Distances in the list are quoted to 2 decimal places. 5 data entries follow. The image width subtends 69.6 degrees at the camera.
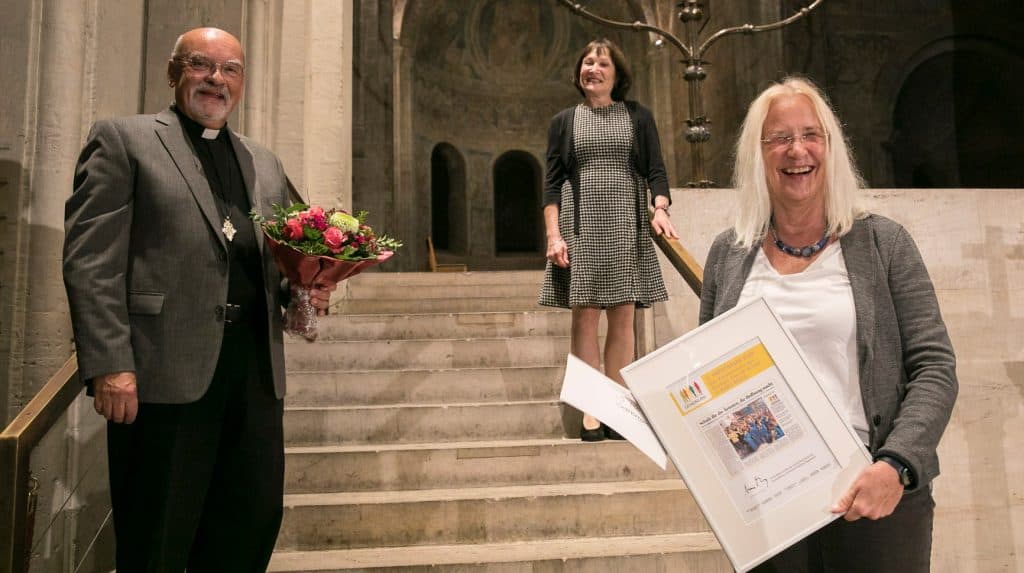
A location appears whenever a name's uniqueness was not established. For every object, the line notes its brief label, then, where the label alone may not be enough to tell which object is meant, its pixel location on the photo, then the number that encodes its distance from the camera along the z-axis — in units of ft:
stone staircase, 9.43
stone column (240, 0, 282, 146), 16.92
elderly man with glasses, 5.70
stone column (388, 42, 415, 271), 48.34
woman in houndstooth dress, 11.13
